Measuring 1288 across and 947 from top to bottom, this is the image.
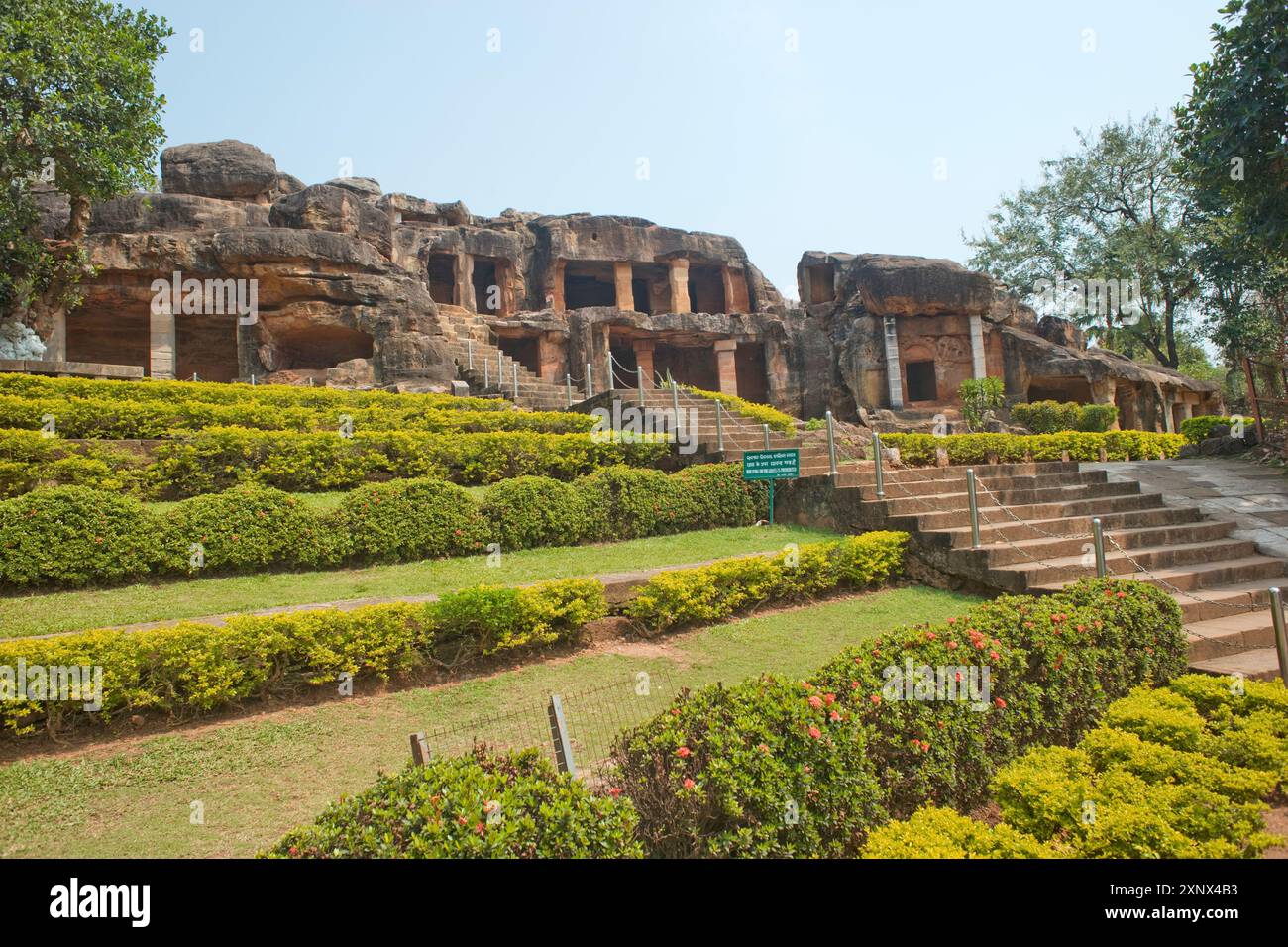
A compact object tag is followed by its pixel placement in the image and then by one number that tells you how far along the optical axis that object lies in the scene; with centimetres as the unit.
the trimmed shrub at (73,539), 696
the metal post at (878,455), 995
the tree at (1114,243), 3016
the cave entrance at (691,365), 3136
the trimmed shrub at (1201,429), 1889
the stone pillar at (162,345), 1984
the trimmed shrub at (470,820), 272
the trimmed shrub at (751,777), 347
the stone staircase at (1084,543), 720
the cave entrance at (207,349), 2203
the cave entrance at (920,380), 2969
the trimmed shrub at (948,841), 327
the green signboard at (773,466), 1075
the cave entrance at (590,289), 3284
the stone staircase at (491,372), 1905
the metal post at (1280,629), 544
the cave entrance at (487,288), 2959
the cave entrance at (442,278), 3041
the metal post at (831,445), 1098
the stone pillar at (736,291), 3250
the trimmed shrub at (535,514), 945
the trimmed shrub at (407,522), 849
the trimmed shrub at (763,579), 734
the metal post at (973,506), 862
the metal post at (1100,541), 726
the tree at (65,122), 1478
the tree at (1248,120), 997
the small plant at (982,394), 2344
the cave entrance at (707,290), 3453
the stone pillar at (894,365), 2766
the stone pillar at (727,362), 2931
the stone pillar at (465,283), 2833
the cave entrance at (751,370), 3114
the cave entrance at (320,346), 2120
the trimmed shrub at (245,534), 766
